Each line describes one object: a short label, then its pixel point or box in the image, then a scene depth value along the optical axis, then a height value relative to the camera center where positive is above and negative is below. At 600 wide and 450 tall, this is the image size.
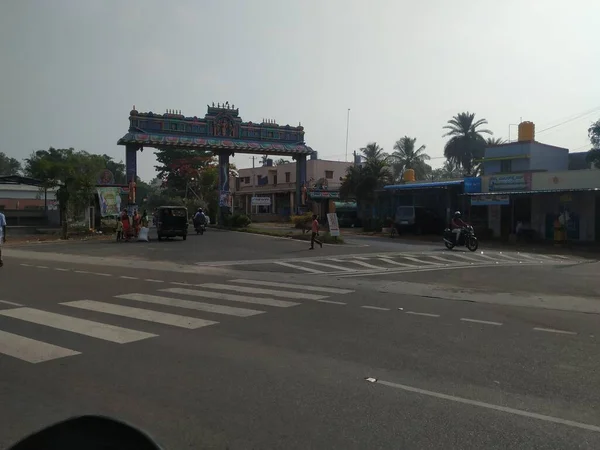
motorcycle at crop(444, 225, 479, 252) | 23.72 -1.38
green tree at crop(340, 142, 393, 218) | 41.19 +2.11
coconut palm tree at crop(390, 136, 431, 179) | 63.88 +5.99
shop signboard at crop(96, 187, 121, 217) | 36.41 +0.15
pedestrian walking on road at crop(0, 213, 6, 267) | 16.41 -0.87
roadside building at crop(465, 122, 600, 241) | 28.23 +0.77
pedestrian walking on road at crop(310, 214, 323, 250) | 24.44 -1.24
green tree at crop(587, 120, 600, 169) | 32.72 +4.37
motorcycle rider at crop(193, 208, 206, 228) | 35.22 -1.00
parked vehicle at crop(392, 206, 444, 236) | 35.28 -0.86
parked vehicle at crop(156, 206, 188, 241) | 30.52 -1.14
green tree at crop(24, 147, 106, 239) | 33.41 +1.14
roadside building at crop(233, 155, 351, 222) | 63.62 +2.54
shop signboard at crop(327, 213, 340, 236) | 27.14 -0.90
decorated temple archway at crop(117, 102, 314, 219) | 42.31 +5.65
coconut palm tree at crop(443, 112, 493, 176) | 58.59 +7.50
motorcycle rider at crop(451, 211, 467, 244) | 24.08 -0.78
